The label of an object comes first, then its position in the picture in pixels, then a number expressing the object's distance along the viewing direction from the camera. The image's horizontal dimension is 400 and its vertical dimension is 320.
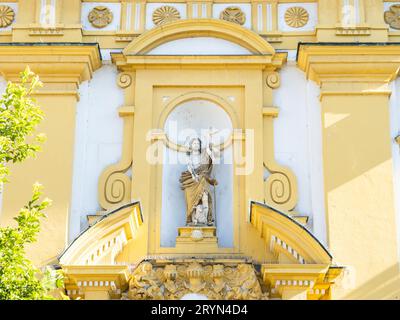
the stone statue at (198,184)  15.34
